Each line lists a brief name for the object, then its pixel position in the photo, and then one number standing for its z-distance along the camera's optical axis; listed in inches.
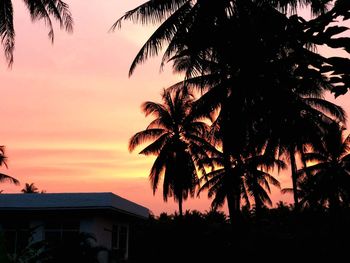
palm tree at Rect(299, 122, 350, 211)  1371.8
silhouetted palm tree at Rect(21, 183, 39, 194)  2642.7
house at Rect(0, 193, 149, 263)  713.0
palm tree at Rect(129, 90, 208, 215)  1246.9
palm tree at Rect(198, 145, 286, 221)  1239.4
